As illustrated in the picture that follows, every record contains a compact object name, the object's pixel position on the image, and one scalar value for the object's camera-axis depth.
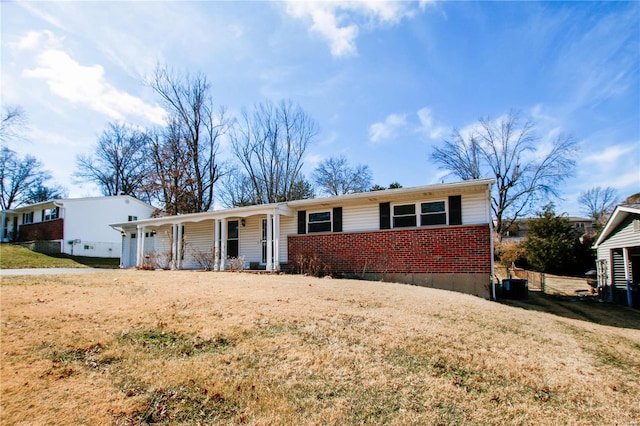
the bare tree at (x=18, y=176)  38.88
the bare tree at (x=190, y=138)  27.67
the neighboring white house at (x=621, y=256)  13.53
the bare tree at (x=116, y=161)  37.91
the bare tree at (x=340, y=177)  36.75
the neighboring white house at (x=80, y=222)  24.61
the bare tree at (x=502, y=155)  31.39
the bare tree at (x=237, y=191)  33.69
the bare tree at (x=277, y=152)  31.94
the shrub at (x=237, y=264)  14.66
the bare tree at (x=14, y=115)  29.50
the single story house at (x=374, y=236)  11.31
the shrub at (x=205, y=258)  15.72
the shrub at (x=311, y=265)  13.15
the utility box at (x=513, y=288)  12.82
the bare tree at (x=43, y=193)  40.91
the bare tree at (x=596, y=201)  45.15
